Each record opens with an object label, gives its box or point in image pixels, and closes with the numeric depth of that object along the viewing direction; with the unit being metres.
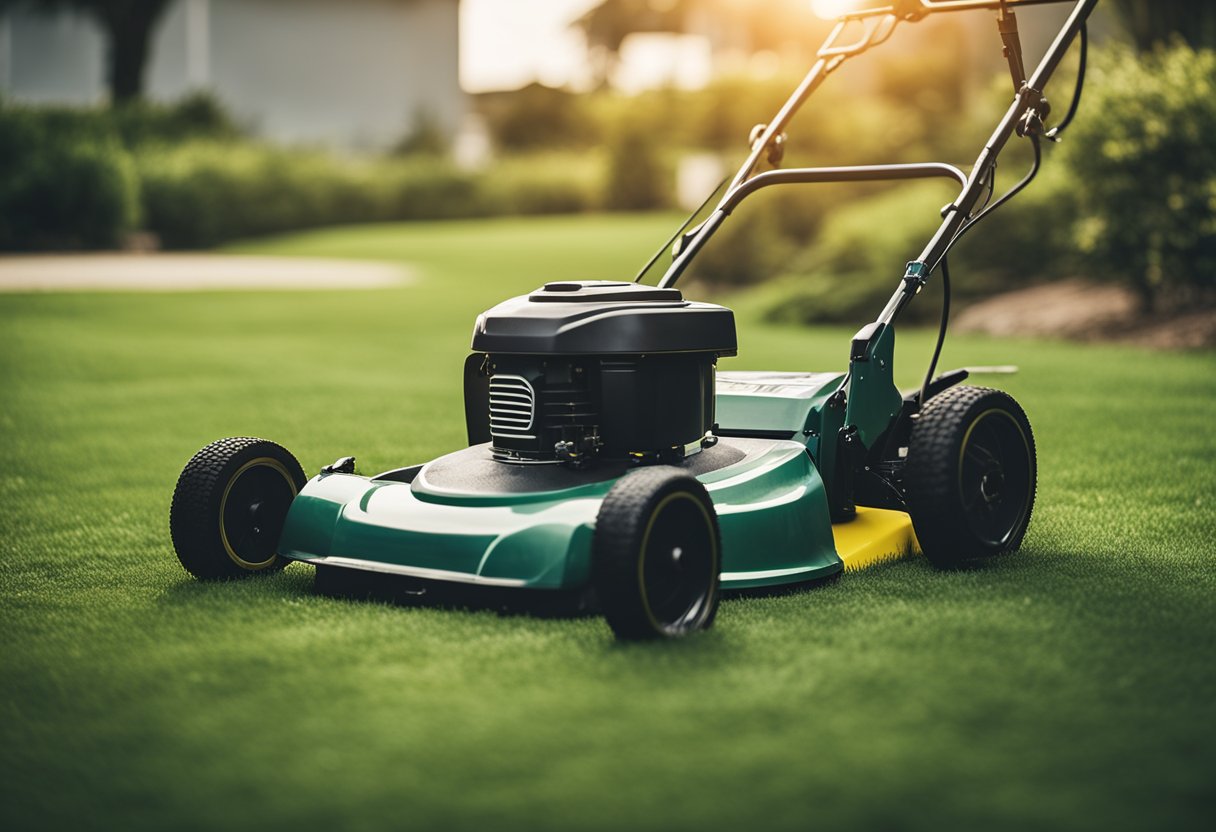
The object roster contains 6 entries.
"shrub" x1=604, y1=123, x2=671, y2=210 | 30.39
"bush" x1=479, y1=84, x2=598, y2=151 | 43.00
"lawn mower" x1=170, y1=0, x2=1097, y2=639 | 4.03
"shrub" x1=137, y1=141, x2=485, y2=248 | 26.11
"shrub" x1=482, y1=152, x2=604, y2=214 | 33.38
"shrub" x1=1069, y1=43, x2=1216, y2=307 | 11.56
